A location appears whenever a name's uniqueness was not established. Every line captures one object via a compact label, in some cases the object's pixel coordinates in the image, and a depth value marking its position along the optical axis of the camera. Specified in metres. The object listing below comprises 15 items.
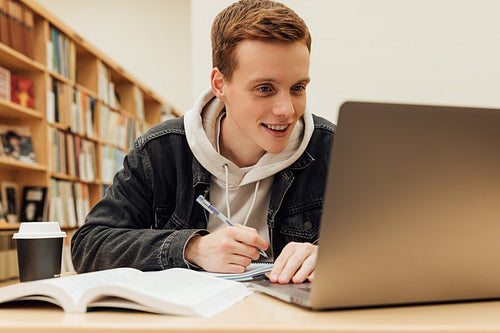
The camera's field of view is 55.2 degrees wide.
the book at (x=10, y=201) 2.88
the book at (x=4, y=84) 2.78
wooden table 0.41
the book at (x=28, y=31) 2.94
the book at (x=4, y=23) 2.72
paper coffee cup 0.78
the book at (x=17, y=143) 2.87
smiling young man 1.20
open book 0.49
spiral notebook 0.80
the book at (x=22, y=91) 2.88
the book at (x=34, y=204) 2.98
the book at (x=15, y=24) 2.80
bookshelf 2.92
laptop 0.45
